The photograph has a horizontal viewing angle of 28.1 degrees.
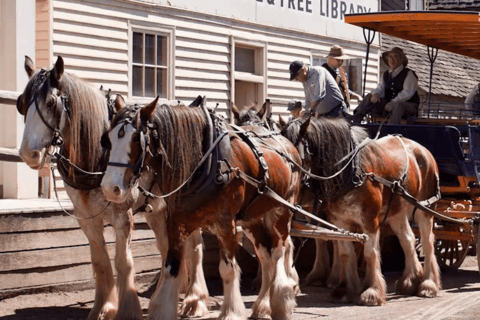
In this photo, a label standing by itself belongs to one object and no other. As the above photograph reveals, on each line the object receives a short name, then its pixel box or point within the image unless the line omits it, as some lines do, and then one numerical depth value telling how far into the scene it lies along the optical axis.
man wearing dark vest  11.28
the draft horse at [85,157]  7.33
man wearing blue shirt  10.27
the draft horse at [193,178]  6.87
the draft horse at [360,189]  9.08
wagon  10.50
